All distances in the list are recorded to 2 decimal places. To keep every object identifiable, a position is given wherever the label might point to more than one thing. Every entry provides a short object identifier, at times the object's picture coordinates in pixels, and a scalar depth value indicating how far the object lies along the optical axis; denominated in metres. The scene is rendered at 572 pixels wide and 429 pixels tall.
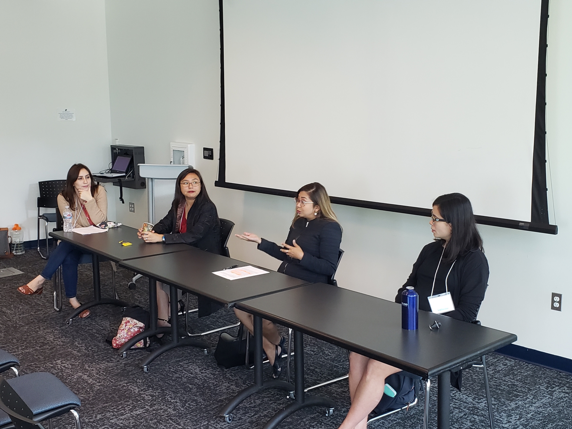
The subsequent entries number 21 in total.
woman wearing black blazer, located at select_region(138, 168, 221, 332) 4.04
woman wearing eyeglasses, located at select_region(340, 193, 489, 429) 2.66
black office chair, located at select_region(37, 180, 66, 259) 6.72
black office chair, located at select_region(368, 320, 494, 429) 2.35
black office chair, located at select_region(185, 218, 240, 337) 4.17
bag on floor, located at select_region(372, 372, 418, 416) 2.70
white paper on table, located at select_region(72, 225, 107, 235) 4.38
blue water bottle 2.21
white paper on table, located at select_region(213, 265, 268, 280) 3.10
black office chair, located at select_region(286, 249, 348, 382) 3.17
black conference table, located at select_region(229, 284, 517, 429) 1.99
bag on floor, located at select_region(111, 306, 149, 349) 3.83
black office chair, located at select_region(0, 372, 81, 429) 1.77
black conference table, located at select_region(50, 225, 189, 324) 3.69
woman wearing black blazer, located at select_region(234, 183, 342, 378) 3.35
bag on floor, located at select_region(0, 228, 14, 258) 6.46
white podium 5.38
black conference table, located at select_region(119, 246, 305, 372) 2.82
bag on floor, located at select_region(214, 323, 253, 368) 3.45
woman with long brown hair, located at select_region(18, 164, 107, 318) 4.49
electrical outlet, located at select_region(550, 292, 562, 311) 3.38
